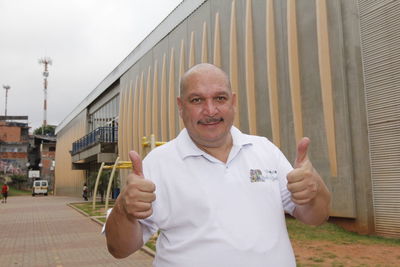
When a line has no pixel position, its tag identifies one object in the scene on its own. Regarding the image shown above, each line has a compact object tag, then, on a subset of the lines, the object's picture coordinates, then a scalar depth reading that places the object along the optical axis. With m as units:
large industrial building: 9.68
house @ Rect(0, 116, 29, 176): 64.81
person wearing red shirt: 31.56
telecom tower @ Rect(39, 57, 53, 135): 66.12
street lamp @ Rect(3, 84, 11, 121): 73.75
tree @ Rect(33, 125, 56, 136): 96.68
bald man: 1.74
